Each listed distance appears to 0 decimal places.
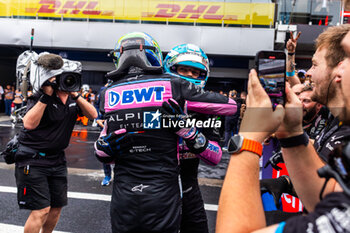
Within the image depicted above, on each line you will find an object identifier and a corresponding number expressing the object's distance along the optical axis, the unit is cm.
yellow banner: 1559
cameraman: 287
